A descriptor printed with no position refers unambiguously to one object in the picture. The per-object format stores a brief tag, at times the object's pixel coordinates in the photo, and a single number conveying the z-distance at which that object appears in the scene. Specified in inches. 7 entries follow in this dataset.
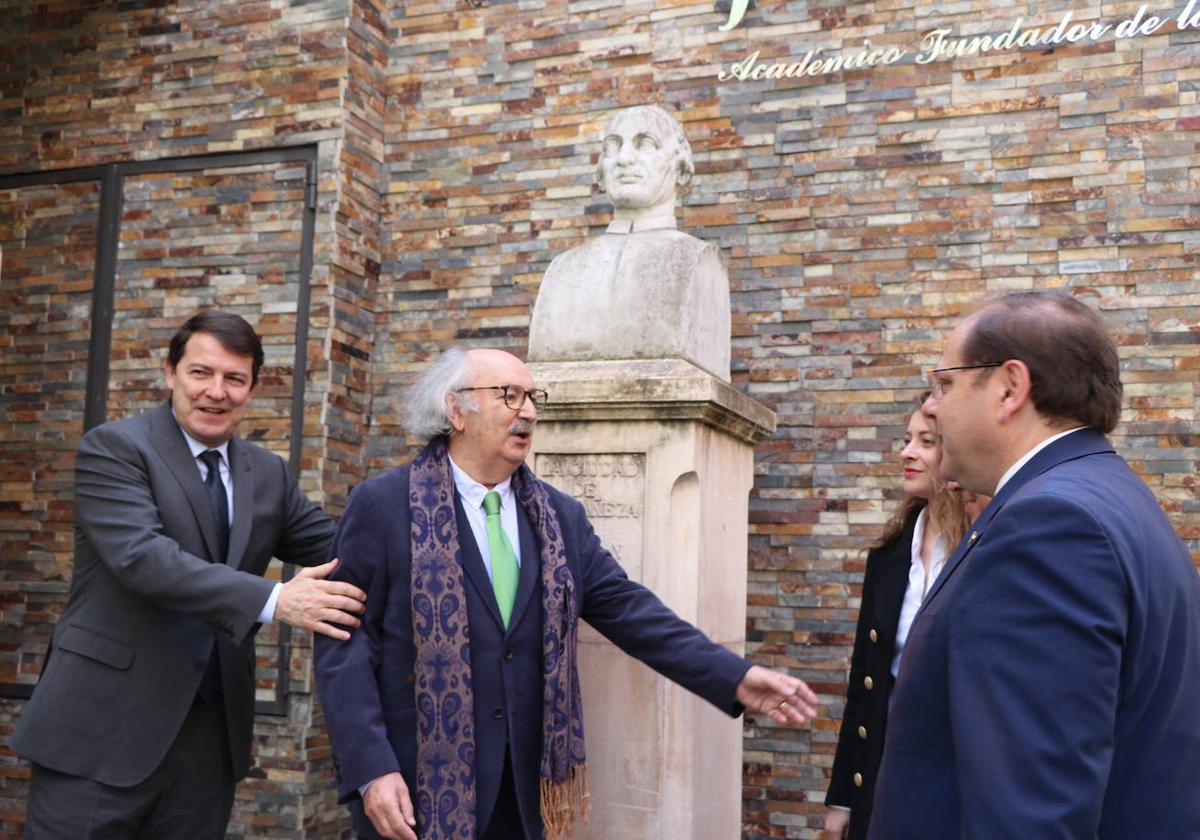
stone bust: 142.2
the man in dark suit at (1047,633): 57.8
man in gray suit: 111.8
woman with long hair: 119.4
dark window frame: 219.6
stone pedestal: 134.3
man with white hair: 103.0
